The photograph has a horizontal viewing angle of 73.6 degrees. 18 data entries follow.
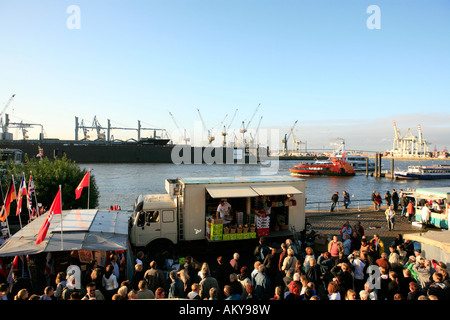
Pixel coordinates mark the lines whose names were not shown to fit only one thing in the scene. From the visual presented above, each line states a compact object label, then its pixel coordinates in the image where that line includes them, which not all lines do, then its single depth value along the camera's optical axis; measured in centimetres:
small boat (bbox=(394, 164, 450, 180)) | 6856
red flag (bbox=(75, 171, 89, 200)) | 1227
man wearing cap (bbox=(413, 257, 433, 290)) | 674
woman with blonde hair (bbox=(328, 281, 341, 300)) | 558
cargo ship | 11238
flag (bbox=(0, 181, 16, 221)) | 1137
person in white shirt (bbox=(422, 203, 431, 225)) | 1598
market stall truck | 1150
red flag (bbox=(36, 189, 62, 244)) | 808
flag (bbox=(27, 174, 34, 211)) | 1261
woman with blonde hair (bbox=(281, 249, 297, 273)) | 782
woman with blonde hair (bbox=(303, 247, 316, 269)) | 776
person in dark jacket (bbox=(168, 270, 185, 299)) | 622
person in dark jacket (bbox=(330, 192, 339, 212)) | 2114
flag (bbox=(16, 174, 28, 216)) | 1206
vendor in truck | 1177
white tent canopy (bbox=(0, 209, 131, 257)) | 826
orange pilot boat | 7275
